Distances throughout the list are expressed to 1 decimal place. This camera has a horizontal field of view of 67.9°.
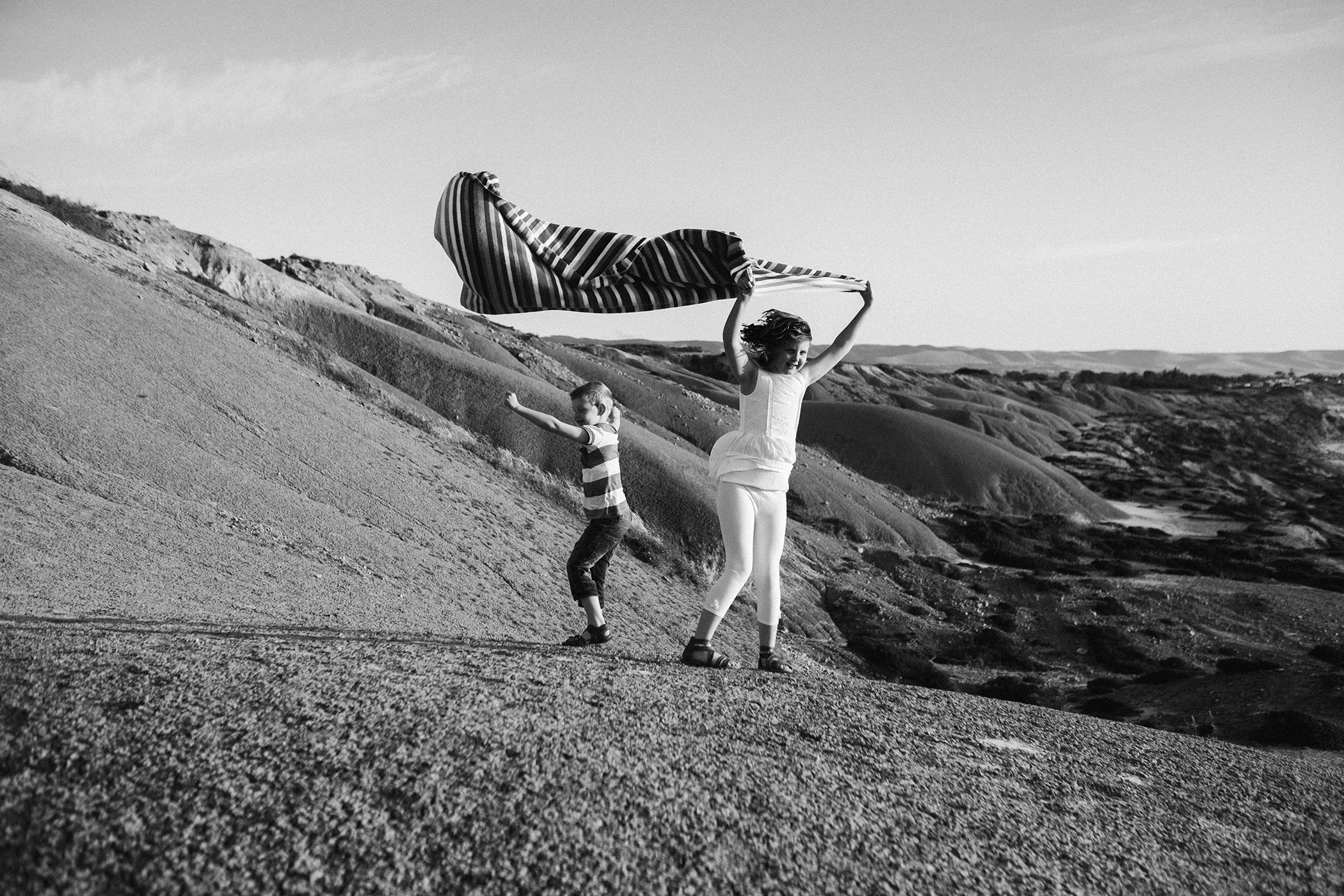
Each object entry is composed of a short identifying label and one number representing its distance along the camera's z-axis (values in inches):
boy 277.0
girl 238.2
